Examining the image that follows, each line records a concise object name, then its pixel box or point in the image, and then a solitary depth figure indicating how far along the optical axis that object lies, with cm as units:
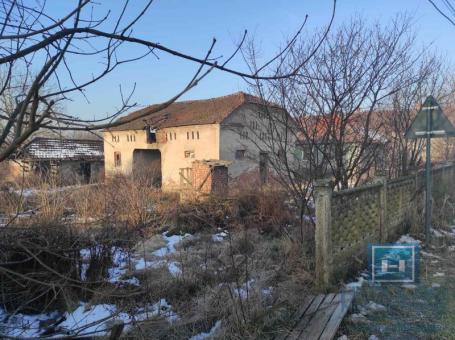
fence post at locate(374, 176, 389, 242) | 646
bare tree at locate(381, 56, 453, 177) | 809
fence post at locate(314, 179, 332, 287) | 465
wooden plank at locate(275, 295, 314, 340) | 348
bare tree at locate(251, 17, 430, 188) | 587
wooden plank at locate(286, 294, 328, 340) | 347
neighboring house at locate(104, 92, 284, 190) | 2292
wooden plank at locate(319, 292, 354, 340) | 342
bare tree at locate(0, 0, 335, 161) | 139
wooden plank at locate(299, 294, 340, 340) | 346
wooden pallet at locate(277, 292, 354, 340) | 346
